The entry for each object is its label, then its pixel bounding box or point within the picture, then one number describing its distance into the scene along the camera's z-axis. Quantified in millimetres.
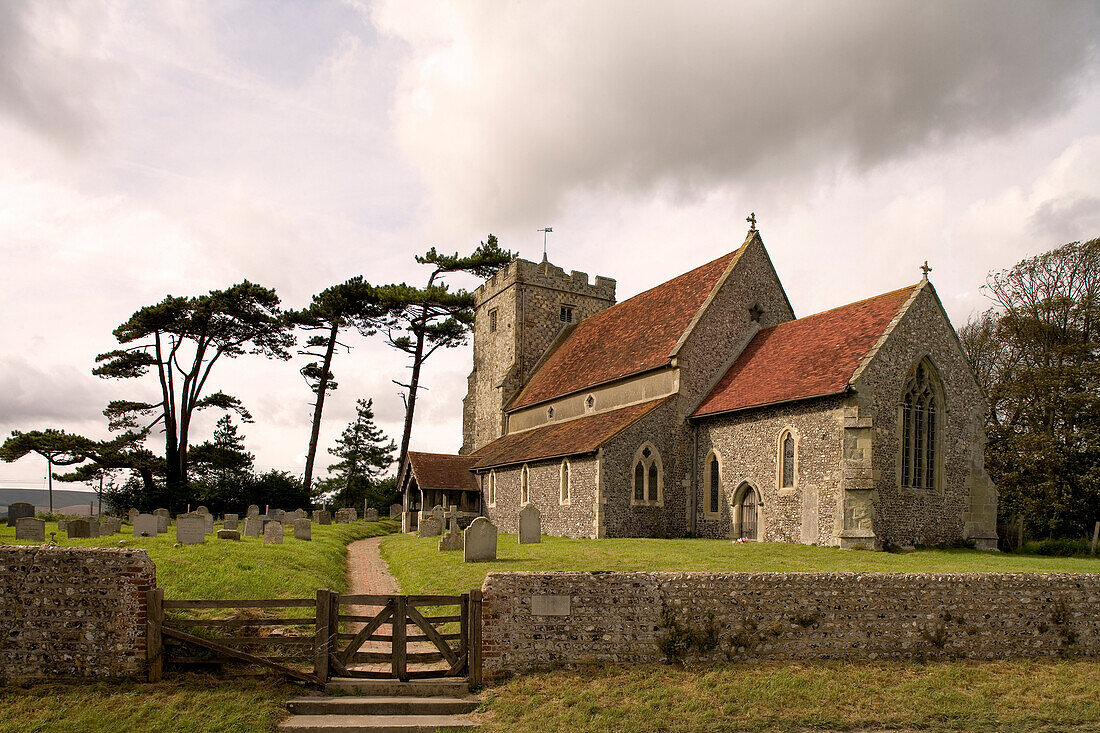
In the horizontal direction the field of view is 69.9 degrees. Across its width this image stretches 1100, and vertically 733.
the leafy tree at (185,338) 41656
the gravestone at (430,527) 27047
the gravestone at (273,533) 21000
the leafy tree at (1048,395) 28375
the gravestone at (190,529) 18906
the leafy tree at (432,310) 50297
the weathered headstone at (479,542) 17328
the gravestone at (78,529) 21581
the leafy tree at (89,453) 36031
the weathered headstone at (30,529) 19641
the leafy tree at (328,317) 48938
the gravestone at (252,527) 23000
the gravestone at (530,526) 21938
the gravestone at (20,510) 24422
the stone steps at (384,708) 8773
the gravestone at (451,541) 20500
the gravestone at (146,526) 22344
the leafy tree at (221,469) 38562
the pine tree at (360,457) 50281
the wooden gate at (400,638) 9727
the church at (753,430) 21172
